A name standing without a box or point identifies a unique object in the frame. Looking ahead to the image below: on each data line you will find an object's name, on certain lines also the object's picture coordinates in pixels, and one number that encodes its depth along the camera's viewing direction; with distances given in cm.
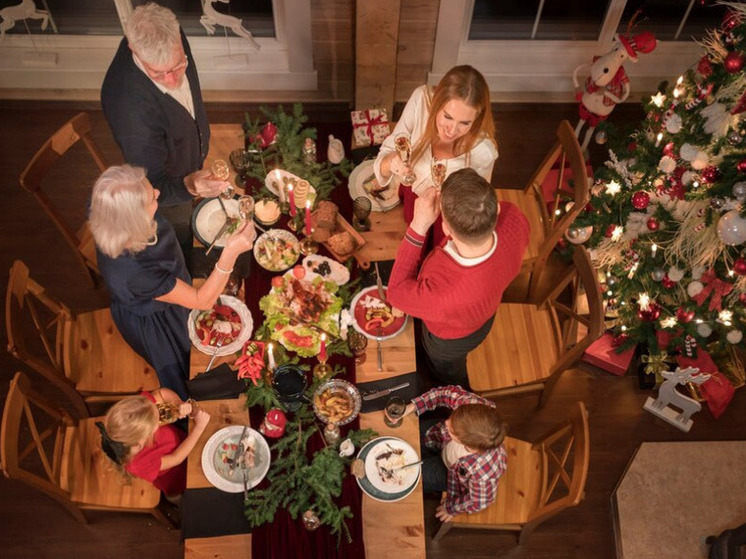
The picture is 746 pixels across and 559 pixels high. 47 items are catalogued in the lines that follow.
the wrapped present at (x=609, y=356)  383
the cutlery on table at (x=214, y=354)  277
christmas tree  279
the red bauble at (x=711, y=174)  285
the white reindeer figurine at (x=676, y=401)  353
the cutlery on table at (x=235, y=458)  257
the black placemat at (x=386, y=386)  272
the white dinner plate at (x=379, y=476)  255
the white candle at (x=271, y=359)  270
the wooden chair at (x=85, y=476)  282
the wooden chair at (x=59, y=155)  315
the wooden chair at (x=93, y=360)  311
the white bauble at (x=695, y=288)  316
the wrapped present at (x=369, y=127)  331
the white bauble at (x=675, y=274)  322
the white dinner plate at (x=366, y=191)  312
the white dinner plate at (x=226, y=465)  255
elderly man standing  254
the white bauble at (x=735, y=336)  327
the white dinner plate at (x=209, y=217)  305
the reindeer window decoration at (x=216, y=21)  394
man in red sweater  228
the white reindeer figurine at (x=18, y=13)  396
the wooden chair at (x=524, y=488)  283
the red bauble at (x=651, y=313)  348
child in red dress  246
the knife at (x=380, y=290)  287
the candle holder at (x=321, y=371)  271
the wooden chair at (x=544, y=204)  313
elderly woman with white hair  234
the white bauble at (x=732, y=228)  270
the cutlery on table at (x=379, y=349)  280
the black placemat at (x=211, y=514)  249
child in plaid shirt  251
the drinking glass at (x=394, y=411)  262
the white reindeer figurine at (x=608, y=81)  363
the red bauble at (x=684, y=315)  332
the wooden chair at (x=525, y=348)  318
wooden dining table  247
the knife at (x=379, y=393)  273
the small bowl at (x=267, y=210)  302
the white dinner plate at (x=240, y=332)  279
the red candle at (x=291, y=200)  296
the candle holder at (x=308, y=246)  297
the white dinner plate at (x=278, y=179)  299
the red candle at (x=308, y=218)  287
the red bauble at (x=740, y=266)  279
